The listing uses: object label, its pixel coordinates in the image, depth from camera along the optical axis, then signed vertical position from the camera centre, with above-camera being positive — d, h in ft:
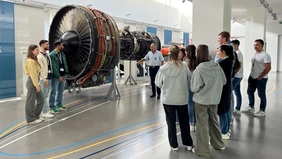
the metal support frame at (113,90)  21.25 -2.02
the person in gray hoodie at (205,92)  9.15 -0.93
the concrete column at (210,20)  14.25 +2.92
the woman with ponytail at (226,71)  10.16 -0.13
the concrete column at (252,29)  36.04 +5.96
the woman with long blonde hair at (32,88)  13.17 -1.15
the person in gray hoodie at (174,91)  9.32 -0.92
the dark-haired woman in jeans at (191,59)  11.63 +0.44
